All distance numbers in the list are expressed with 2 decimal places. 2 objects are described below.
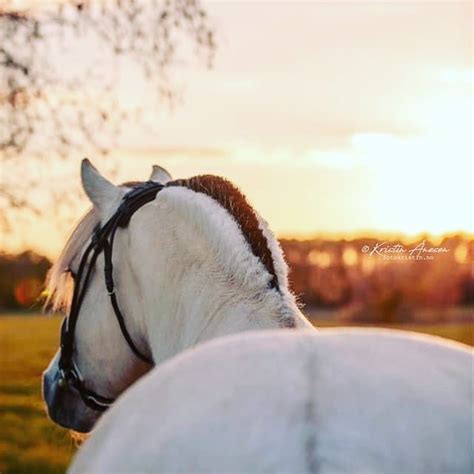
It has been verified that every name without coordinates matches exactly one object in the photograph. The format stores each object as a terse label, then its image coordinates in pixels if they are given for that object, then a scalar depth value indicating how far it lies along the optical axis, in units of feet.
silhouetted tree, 14.83
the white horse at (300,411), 4.22
